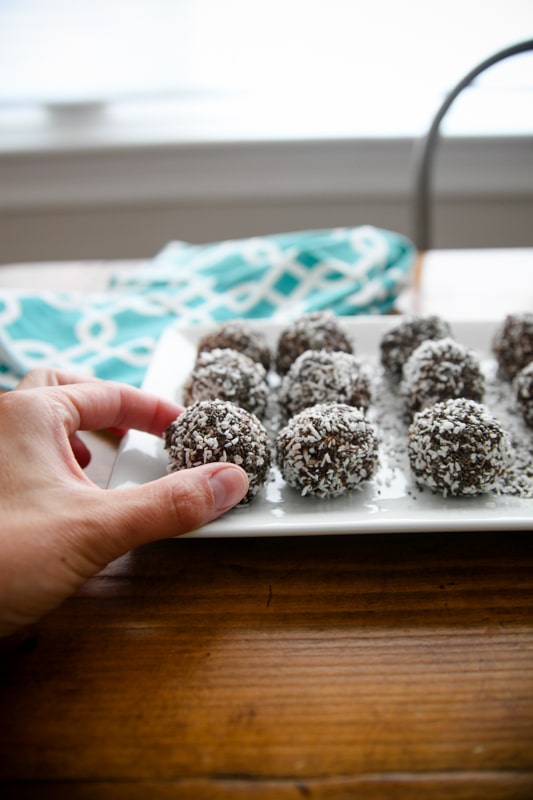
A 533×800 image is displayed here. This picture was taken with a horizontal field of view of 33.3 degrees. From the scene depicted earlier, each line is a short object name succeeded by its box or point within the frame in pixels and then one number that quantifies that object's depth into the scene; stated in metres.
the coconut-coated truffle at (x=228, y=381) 0.37
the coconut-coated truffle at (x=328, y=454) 0.32
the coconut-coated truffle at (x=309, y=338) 0.41
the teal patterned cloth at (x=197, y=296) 0.46
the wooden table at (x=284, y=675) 0.24
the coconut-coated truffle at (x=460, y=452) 0.31
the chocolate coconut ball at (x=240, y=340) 0.41
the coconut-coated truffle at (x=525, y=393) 0.37
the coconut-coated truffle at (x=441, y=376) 0.37
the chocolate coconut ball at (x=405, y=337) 0.41
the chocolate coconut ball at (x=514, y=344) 0.40
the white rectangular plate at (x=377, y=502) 0.30
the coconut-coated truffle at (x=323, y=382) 0.37
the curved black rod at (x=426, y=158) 0.51
